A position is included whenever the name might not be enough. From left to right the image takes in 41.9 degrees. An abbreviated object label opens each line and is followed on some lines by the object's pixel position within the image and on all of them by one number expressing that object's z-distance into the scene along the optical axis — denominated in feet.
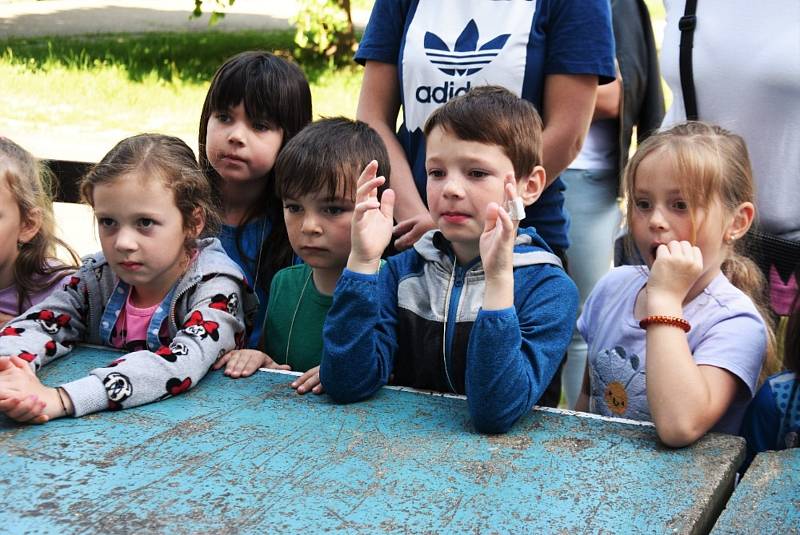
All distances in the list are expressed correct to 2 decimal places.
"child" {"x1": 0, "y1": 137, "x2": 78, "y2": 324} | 9.11
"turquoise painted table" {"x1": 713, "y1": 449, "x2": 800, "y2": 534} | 5.49
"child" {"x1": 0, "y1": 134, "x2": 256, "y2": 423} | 7.78
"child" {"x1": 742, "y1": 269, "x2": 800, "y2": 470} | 6.95
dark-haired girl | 9.50
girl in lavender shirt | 6.63
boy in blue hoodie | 6.64
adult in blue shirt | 8.36
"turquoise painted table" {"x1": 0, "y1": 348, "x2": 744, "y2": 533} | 5.46
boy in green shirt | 8.13
